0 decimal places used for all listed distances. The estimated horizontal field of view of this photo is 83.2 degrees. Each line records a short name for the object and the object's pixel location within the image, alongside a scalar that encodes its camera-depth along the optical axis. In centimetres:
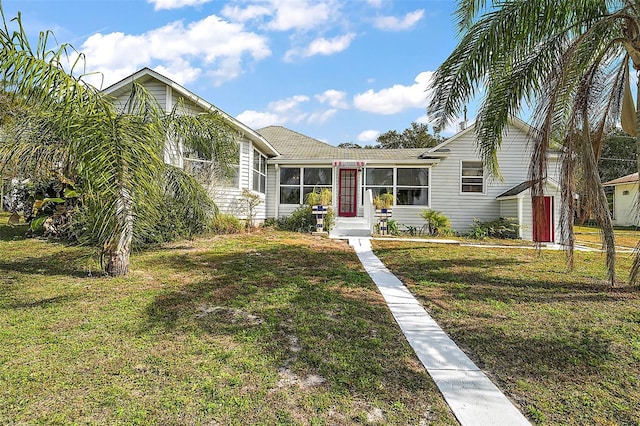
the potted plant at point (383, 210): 1361
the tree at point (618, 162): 3709
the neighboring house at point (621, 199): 2500
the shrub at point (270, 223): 1513
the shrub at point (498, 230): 1404
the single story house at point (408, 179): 1519
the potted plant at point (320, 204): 1378
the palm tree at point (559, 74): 530
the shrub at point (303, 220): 1395
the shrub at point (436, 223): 1433
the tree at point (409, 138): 3756
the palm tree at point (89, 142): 455
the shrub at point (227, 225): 1176
